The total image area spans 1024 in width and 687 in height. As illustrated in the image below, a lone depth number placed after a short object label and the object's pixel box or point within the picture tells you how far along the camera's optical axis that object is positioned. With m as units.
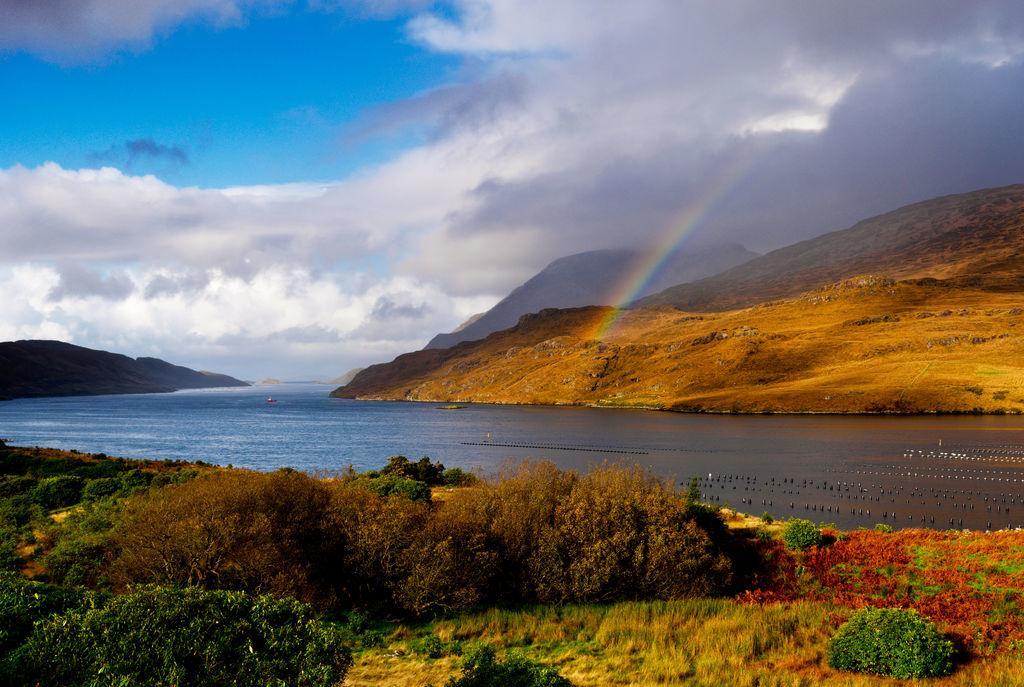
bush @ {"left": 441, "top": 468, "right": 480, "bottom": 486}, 57.83
